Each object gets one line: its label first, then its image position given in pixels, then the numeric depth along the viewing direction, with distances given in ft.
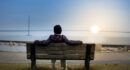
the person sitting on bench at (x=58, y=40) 11.21
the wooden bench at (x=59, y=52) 11.16
